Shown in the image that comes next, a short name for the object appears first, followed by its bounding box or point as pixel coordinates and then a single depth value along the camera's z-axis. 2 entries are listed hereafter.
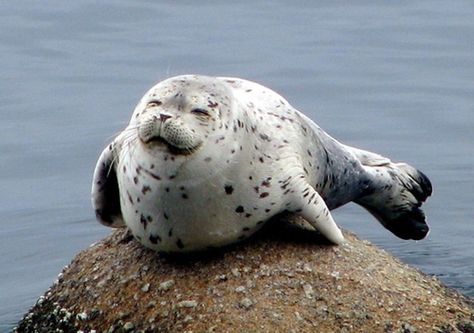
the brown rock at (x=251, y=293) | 18.64
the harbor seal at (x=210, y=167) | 18.31
